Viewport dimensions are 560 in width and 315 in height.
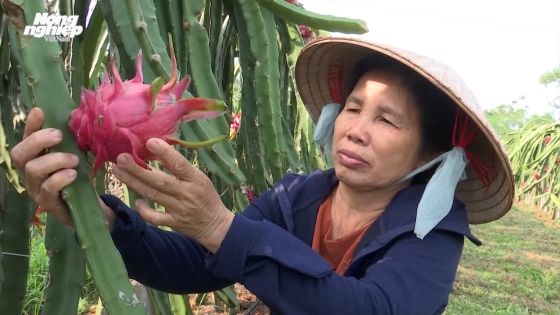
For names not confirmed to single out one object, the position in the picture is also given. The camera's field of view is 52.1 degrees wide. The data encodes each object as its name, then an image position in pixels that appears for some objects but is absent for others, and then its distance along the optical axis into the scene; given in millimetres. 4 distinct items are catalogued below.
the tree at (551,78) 24031
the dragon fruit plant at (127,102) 656
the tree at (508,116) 26394
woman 770
